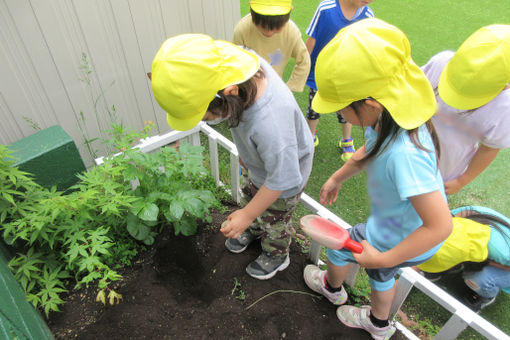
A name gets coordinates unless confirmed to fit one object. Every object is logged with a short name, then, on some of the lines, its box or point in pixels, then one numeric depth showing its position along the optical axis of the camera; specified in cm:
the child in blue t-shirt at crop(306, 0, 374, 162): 236
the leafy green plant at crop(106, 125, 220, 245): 160
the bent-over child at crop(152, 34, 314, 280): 101
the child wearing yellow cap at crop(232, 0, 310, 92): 207
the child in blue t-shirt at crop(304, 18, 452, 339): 91
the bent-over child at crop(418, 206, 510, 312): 168
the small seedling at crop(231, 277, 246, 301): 171
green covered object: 173
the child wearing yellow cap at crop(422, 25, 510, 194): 132
